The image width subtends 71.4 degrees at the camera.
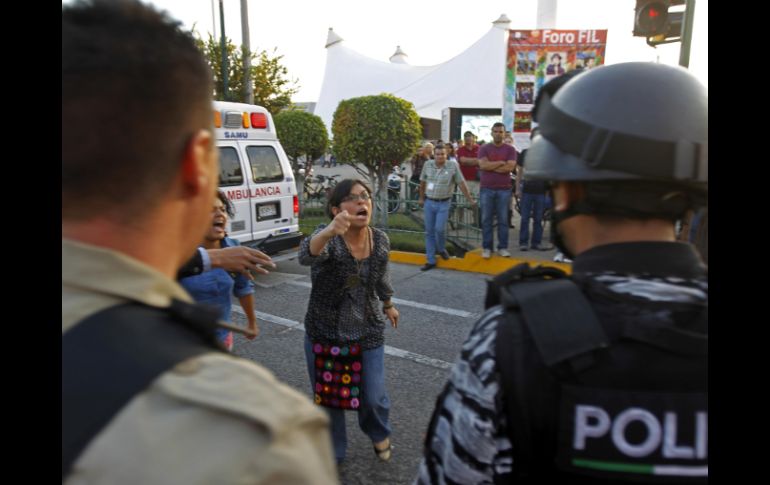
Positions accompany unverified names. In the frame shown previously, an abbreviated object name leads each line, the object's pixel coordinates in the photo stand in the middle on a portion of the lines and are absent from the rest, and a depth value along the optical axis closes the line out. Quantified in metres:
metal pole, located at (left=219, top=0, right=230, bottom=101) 14.39
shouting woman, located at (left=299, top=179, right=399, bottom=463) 3.08
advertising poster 10.42
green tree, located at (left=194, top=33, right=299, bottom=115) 15.79
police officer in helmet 1.02
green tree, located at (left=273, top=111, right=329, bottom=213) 14.41
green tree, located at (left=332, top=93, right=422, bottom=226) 11.29
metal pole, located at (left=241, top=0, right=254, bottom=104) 14.60
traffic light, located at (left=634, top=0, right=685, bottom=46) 6.24
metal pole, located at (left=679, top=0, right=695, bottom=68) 5.44
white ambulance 7.33
